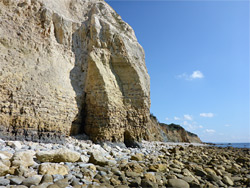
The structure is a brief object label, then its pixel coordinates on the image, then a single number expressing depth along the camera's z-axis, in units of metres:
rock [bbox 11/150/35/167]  3.61
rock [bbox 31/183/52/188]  2.98
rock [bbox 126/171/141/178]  4.34
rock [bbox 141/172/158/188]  3.85
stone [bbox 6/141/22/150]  4.99
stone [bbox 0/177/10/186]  2.91
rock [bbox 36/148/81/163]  4.25
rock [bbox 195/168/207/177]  5.34
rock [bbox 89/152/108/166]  4.85
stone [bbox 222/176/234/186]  5.01
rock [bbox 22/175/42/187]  3.03
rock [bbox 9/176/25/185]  2.98
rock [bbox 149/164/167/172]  5.03
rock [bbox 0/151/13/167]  3.50
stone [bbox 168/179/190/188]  4.09
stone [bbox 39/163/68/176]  3.60
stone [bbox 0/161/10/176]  3.17
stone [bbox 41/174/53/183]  3.26
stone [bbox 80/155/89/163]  4.87
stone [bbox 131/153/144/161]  6.27
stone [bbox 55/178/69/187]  3.23
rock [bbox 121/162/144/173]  4.74
